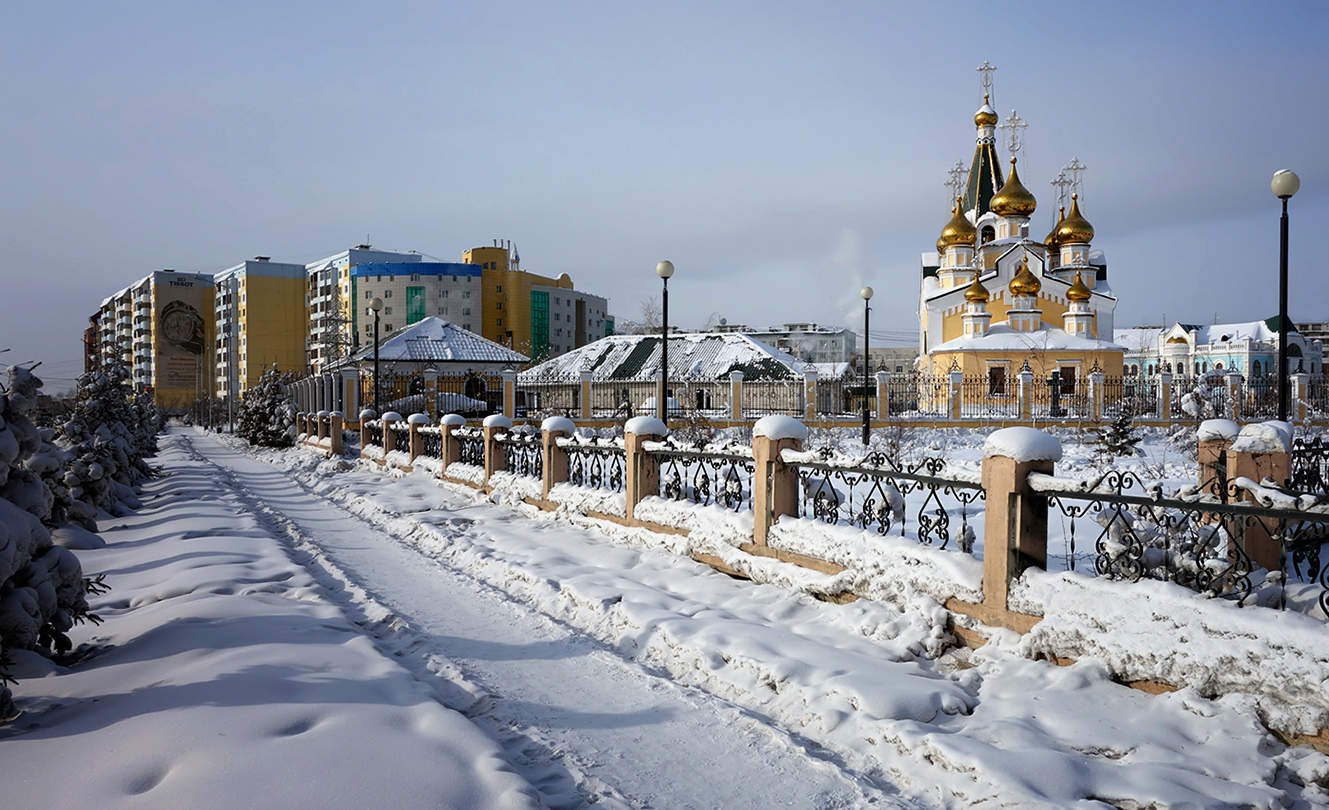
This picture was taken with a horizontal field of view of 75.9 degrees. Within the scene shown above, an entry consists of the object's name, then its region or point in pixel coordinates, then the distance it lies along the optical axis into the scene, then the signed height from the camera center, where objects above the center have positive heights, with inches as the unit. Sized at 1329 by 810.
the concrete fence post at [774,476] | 309.0 -27.4
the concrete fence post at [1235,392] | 1000.2 +8.1
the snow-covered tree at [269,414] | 1216.8 -14.3
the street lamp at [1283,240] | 401.4 +77.7
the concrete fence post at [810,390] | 1115.3 +14.9
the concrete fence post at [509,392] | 1128.8 +14.8
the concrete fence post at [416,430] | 700.7 -21.8
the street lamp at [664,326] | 602.2 +56.5
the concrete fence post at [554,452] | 467.8 -27.2
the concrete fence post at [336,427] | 904.8 -24.6
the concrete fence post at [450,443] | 620.7 -28.9
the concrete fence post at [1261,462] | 259.3 -20.3
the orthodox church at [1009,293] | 1374.3 +192.5
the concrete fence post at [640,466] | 389.1 -29.1
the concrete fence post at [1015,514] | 219.5 -29.7
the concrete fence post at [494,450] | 547.5 -30.1
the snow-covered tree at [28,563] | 175.9 -35.0
